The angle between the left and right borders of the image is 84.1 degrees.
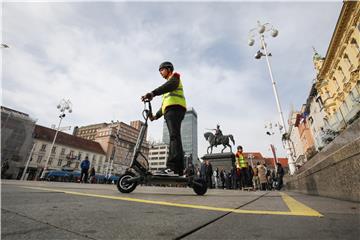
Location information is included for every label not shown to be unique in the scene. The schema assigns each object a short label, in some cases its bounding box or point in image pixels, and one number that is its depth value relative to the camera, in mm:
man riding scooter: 3299
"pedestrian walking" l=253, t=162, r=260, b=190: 13881
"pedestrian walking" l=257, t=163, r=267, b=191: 11367
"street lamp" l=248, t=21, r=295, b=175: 13841
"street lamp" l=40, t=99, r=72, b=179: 29016
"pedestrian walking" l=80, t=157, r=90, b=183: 13188
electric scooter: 3051
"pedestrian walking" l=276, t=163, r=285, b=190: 12741
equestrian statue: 18359
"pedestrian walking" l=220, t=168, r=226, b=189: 14304
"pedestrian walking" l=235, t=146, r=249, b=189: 9570
